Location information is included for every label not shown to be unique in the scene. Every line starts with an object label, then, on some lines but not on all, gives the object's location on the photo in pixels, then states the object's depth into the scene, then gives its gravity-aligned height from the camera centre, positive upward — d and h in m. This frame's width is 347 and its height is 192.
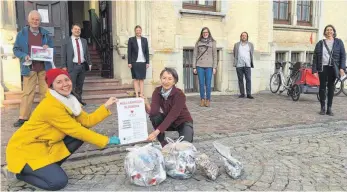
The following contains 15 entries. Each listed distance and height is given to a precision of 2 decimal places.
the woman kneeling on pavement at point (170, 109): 3.87 -0.51
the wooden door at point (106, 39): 8.89 +0.85
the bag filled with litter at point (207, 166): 3.30 -1.02
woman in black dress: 7.57 +0.32
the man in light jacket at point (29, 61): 5.23 +0.14
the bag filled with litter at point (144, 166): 3.11 -0.96
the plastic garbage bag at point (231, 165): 3.38 -1.03
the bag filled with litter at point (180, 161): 3.30 -0.96
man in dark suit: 6.80 +0.28
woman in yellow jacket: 3.01 -0.66
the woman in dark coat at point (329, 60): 6.49 +0.13
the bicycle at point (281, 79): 9.45 -0.39
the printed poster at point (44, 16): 7.95 +1.33
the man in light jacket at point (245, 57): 9.23 +0.30
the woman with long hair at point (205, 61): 7.60 +0.16
